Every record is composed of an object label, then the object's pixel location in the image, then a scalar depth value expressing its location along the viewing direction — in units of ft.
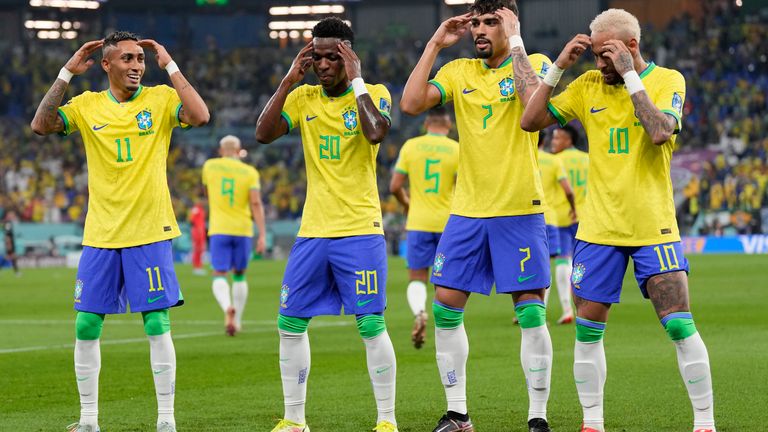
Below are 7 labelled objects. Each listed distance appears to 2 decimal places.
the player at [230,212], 107.96
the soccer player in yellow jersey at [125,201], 52.95
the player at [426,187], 95.25
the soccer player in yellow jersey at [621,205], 47.47
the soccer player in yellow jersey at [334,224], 52.06
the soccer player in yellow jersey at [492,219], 53.11
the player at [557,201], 107.55
